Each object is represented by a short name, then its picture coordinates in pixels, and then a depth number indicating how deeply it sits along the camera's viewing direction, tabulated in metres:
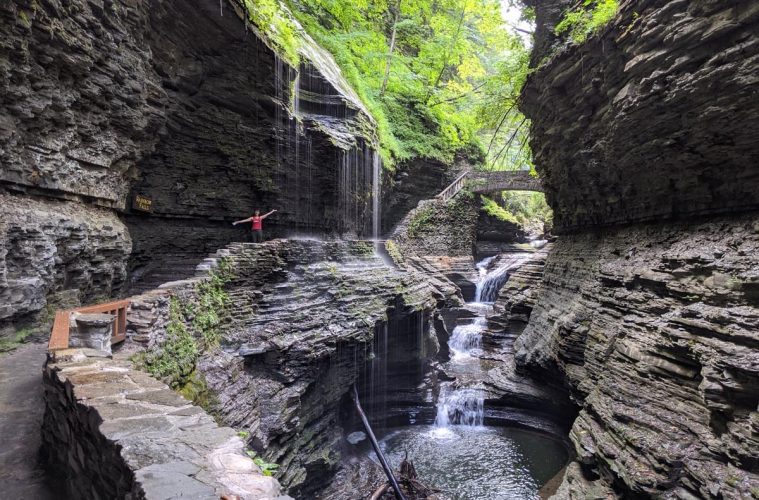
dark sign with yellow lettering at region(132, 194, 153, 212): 11.28
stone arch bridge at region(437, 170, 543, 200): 24.29
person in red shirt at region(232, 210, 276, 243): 11.86
